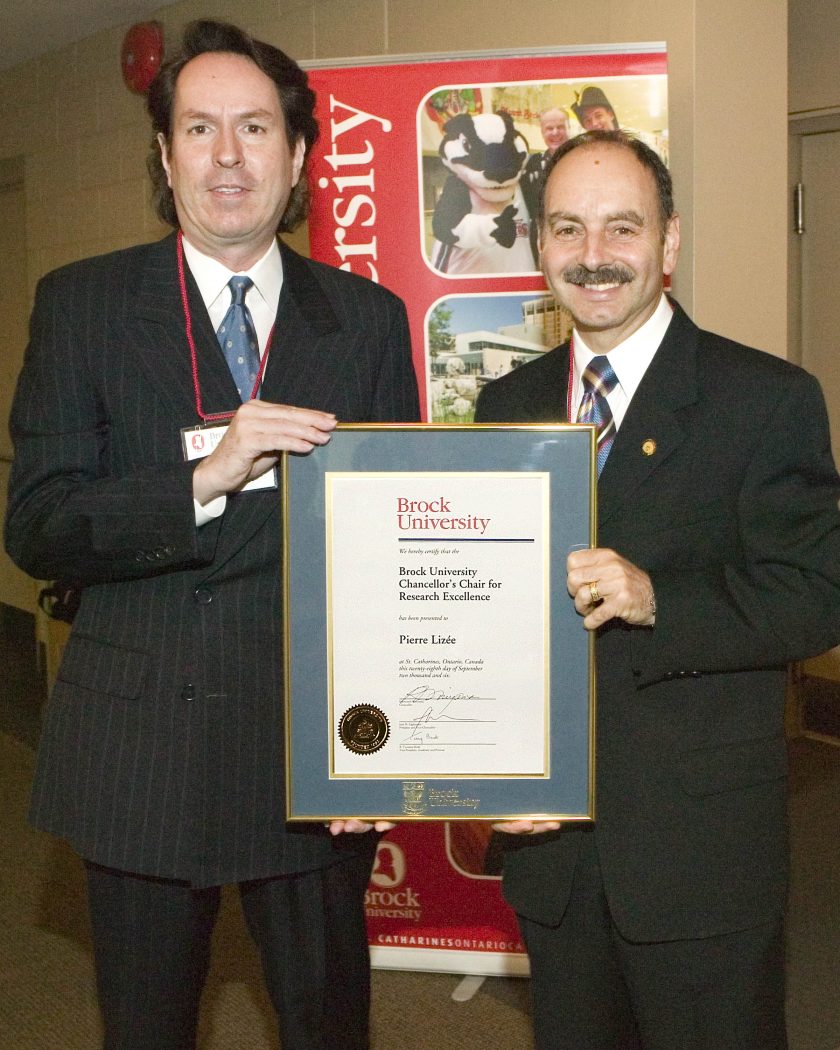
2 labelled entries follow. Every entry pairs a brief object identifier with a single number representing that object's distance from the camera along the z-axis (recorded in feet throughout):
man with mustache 5.20
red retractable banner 8.75
